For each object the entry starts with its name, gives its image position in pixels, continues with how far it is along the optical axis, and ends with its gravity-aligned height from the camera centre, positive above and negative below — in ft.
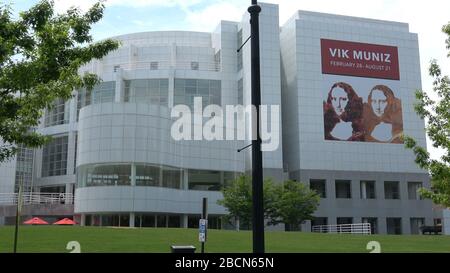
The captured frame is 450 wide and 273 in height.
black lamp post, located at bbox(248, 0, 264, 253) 28.22 +3.69
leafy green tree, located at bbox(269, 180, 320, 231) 164.40 +5.01
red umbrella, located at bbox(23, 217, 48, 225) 163.73 -1.09
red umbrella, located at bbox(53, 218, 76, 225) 165.42 -1.11
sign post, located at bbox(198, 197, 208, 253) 42.24 -0.27
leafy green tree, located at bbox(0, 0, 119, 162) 40.32 +12.33
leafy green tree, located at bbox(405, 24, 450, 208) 55.47 +8.99
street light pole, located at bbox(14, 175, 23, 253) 50.07 +1.61
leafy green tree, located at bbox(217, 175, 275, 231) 159.22 +6.31
